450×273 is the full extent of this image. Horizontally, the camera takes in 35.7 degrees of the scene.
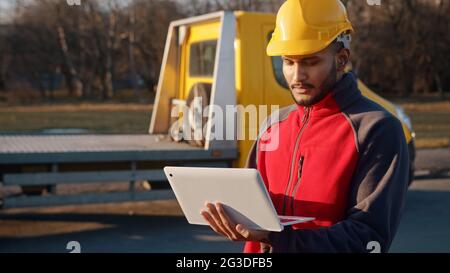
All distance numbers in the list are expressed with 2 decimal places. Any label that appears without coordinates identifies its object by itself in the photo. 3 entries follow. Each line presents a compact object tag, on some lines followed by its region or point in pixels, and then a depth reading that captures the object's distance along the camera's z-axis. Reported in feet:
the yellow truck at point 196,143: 21.38
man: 6.15
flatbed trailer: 21.13
